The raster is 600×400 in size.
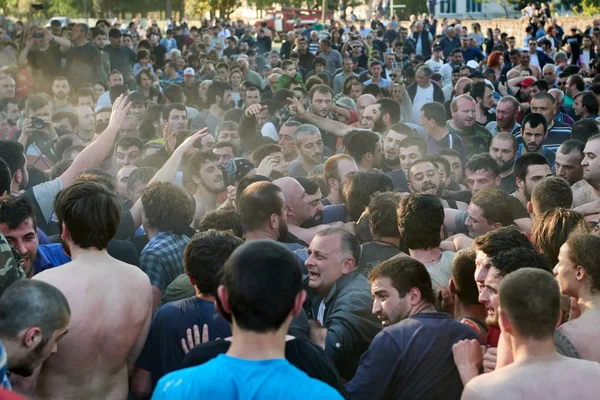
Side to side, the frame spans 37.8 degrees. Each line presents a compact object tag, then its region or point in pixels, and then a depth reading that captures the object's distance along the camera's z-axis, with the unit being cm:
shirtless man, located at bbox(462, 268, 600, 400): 299
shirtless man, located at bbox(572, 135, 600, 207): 647
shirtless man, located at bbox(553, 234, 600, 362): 371
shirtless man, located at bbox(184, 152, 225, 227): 682
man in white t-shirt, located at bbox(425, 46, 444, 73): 1847
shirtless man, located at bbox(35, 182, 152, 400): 375
